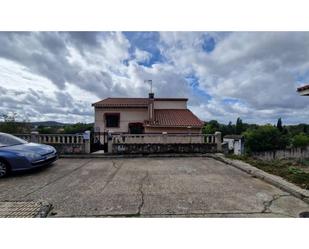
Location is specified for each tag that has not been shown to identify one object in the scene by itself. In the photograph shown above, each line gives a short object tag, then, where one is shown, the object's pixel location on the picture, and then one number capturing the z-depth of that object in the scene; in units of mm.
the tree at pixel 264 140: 28591
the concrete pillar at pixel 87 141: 6559
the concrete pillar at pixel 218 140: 6623
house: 11470
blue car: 3942
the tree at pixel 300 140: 31215
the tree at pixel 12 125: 9905
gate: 6758
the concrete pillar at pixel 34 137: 6631
